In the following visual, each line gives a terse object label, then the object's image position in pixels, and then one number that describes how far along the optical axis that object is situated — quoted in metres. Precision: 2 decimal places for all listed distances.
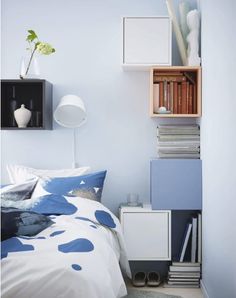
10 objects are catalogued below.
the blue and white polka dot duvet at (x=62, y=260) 1.73
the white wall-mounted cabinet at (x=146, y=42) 3.43
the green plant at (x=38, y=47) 3.41
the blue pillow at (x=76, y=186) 3.29
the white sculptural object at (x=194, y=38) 3.43
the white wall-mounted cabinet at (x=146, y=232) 3.38
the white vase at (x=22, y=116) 3.53
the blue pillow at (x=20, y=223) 2.15
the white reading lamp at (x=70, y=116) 3.64
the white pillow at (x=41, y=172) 3.56
